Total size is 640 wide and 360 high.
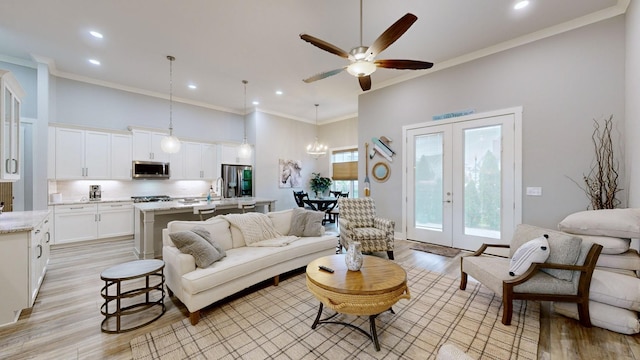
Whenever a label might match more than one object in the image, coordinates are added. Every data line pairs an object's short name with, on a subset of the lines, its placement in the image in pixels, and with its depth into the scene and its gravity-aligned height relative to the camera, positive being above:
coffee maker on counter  5.41 -0.29
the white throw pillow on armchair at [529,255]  2.25 -0.71
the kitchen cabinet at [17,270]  2.30 -0.88
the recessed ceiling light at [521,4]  3.05 +2.21
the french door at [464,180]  4.04 -0.01
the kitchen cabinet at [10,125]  2.59 +0.64
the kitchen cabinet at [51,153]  4.72 +0.50
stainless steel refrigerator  7.04 -0.01
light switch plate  3.77 -0.18
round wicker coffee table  1.94 -0.89
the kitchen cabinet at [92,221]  4.73 -0.86
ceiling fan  2.39 +1.35
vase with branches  3.19 +0.08
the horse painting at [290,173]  8.06 +0.22
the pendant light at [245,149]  5.63 +0.70
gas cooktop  5.62 -0.44
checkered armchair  4.09 -0.83
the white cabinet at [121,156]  5.45 +0.53
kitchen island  3.94 -0.68
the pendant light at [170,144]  4.58 +0.67
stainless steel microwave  5.69 +0.23
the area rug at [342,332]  1.96 -1.38
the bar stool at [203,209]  4.04 -0.49
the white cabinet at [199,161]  6.54 +0.52
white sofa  2.39 -0.96
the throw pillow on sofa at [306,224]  3.86 -0.70
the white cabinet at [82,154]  4.88 +0.53
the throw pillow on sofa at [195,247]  2.55 -0.71
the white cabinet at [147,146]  5.71 +0.80
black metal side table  2.22 -1.27
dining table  6.69 -0.68
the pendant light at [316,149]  7.51 +0.94
